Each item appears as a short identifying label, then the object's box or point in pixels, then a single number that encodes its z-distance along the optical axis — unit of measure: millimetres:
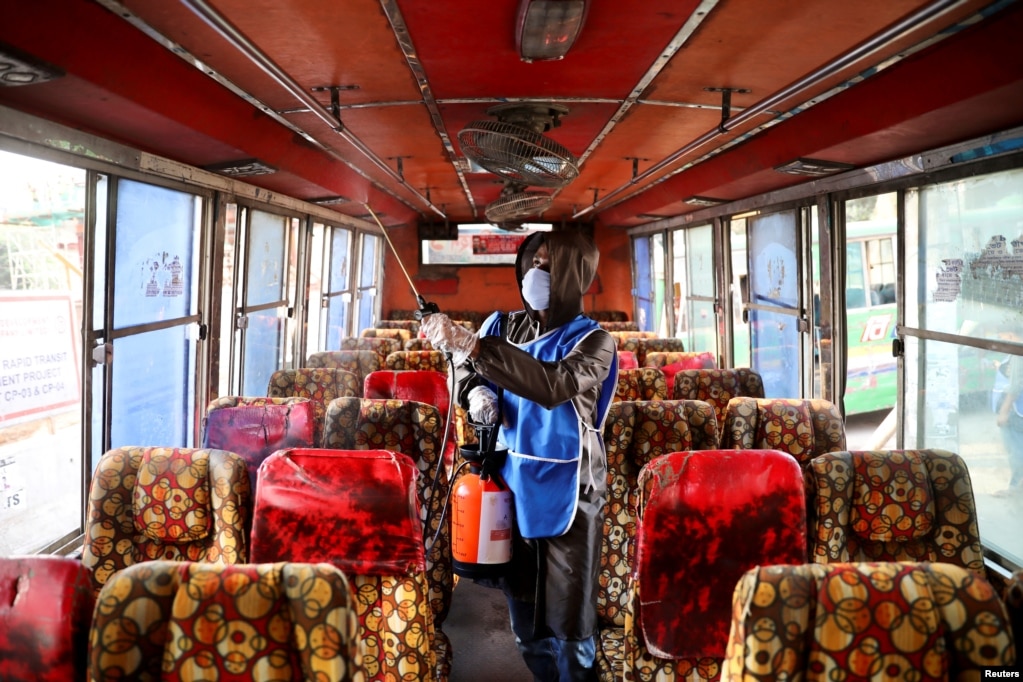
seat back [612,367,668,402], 4898
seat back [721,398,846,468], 3402
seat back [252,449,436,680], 2115
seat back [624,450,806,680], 2068
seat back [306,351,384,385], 6016
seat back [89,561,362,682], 1229
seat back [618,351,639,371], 5672
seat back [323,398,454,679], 3146
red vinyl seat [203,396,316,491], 3025
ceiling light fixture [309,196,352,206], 6695
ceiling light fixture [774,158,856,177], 4297
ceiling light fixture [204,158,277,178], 4309
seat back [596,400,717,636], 3141
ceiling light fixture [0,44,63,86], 2117
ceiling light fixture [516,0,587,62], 2297
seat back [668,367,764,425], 4648
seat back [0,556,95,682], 1343
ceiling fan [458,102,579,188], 3223
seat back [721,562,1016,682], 1211
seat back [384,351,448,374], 5859
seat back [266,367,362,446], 4793
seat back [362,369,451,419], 4621
